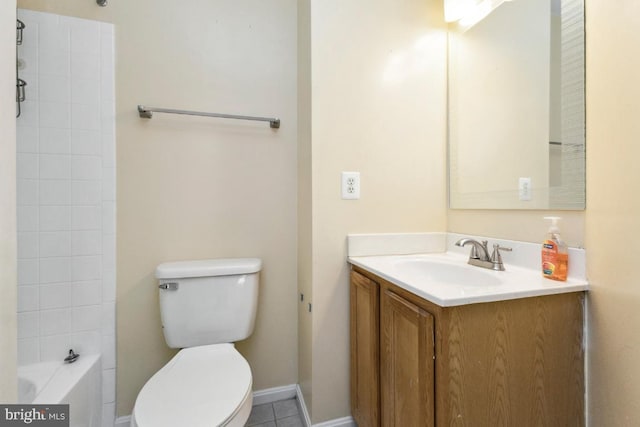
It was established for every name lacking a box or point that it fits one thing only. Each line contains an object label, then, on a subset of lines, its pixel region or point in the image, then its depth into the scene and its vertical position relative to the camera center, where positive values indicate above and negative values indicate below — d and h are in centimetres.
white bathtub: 103 -69
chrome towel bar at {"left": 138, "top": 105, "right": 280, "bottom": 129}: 126 +48
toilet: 93 -53
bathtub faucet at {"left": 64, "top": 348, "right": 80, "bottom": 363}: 120 -65
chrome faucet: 104 -18
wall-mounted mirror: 88 +41
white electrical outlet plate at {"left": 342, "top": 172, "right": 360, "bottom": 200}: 124 +12
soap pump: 85 -14
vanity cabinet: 70 -42
